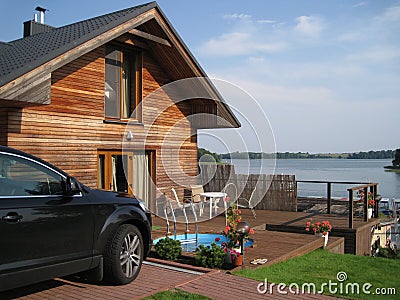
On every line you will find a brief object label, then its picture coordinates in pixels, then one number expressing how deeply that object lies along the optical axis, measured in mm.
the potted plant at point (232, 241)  6781
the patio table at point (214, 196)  12689
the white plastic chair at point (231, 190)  15555
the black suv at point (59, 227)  4258
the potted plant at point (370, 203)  12815
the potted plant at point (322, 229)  9567
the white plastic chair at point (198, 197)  12961
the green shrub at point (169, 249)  7191
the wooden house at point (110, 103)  8492
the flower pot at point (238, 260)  6750
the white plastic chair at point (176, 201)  11938
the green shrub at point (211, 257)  6664
